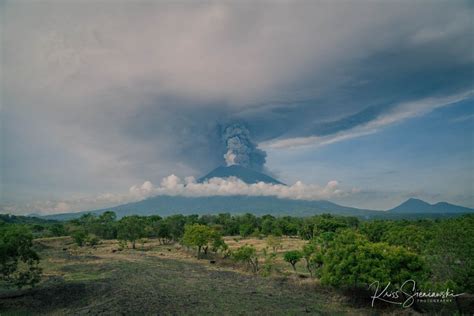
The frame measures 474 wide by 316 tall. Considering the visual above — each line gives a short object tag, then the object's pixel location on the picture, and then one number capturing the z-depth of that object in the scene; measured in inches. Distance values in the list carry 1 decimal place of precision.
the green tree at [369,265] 1166.3
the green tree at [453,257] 1095.6
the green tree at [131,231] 3440.0
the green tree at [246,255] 2073.1
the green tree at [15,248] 1256.8
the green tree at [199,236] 2610.7
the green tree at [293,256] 1897.1
